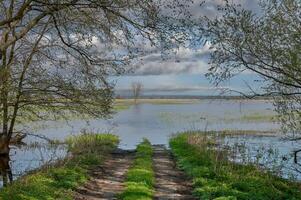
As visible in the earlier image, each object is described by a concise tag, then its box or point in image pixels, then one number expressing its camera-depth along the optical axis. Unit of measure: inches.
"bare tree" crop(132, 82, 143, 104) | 5315.9
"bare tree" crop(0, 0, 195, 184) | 438.3
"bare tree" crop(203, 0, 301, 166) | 567.2
